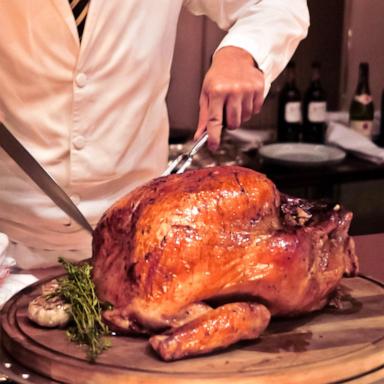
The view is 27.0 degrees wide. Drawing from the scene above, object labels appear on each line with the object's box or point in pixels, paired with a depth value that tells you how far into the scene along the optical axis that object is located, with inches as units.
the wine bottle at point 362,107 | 123.4
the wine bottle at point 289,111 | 121.3
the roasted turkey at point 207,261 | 39.5
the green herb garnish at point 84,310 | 38.6
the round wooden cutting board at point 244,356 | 35.8
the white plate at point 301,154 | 107.7
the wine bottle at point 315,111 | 122.3
